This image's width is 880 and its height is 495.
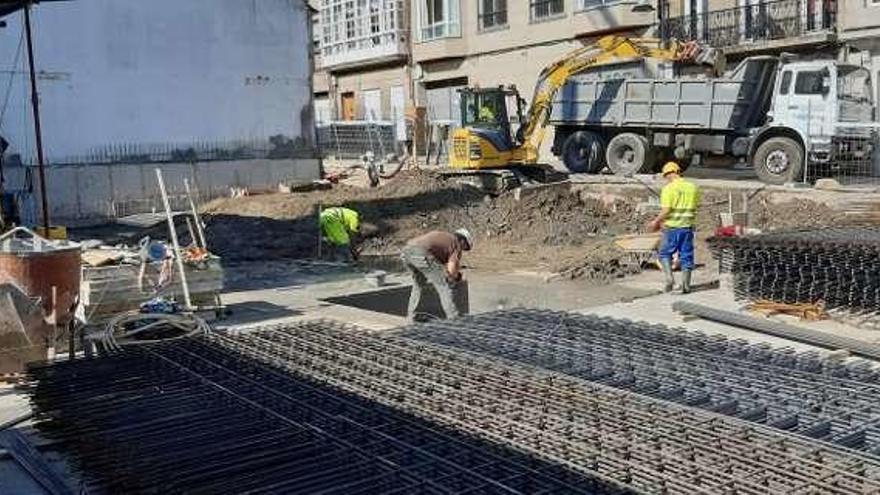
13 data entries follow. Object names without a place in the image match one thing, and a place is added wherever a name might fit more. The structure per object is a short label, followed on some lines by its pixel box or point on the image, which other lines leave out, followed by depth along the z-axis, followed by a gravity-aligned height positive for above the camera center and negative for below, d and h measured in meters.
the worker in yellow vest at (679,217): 11.97 -1.16
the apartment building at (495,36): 30.73 +3.49
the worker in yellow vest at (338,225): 16.88 -1.56
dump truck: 19.88 +0.20
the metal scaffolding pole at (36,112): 11.04 +0.45
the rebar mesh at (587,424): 4.63 -1.73
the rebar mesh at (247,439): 4.75 -1.73
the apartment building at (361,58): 39.47 +3.52
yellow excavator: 23.53 +0.10
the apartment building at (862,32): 23.39 +2.27
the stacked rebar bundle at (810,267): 10.19 -1.65
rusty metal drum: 8.95 -1.21
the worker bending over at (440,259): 10.52 -1.39
